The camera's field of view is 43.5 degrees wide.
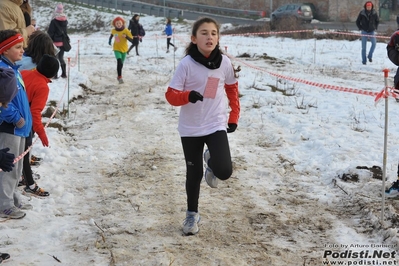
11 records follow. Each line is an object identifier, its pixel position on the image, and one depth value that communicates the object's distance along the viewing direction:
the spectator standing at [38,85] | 5.23
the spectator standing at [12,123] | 4.60
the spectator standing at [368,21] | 15.91
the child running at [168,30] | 23.59
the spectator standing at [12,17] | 6.72
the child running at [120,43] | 12.96
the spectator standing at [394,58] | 5.32
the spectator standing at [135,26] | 20.98
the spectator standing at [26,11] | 8.34
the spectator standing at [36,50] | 5.59
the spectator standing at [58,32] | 12.62
